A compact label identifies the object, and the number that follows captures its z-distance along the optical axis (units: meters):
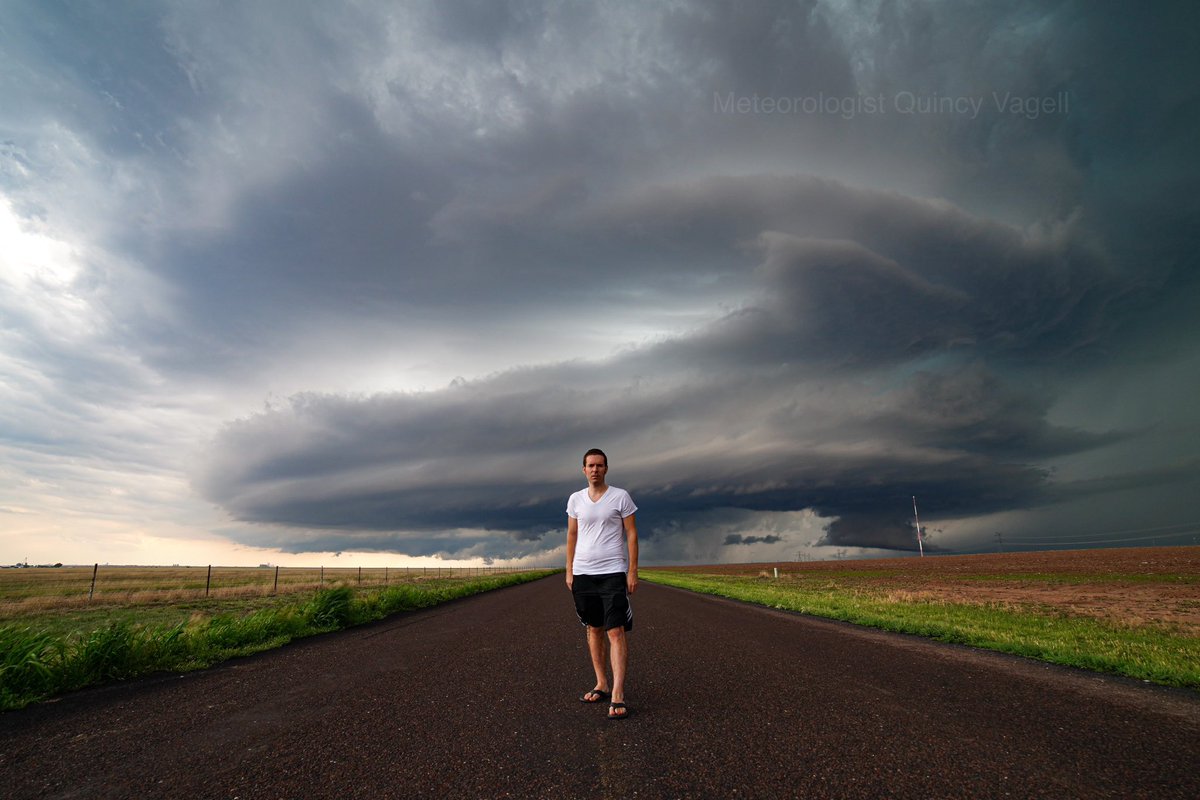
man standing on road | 5.49
